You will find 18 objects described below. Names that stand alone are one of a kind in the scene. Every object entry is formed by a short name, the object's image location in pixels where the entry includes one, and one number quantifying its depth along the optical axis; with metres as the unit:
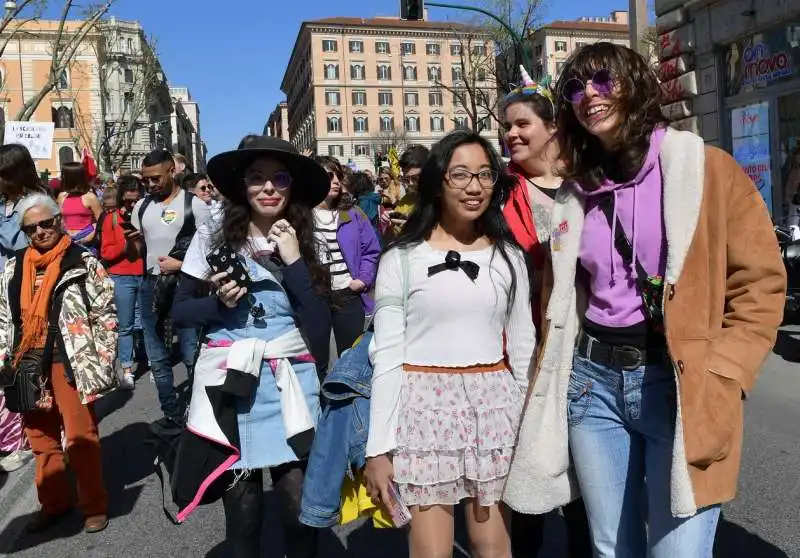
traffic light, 17.09
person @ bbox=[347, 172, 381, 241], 9.34
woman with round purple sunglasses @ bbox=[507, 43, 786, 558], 1.91
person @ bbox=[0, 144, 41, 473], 4.64
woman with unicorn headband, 2.71
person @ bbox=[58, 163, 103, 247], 7.38
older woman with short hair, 3.91
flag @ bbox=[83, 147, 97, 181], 7.61
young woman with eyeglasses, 2.33
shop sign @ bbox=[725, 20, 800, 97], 11.33
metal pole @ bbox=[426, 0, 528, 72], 18.69
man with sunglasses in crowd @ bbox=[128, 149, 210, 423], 5.89
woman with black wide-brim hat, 2.68
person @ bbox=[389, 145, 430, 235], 5.57
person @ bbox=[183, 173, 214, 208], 7.11
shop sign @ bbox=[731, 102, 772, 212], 12.15
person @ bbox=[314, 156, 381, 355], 5.26
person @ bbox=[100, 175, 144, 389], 6.76
